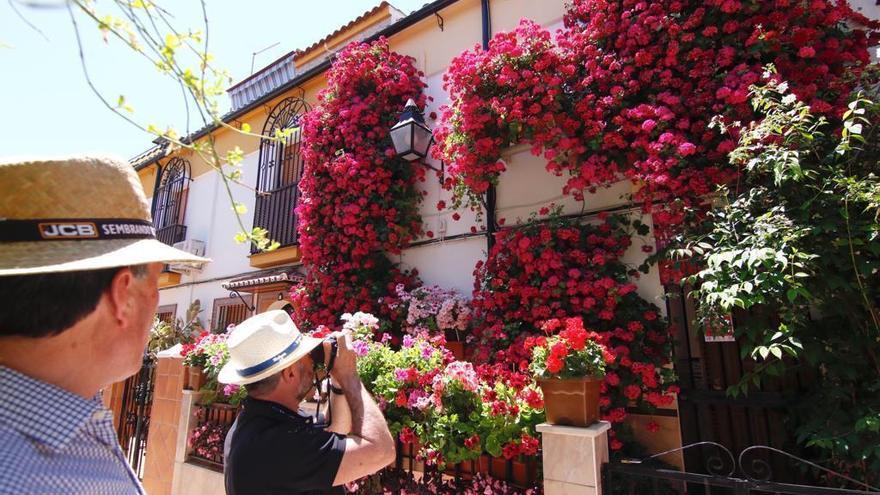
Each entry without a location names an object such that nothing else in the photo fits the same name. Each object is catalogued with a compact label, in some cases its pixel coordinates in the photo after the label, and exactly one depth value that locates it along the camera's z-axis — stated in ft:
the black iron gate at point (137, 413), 19.25
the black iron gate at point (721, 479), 6.94
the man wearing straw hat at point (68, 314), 2.93
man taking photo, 6.16
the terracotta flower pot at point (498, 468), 10.36
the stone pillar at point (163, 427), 16.88
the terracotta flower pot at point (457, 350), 17.26
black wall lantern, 19.43
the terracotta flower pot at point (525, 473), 10.07
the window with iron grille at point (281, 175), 28.27
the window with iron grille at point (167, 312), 35.77
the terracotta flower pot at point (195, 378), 16.57
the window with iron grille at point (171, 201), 37.86
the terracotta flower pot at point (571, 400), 8.75
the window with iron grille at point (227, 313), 30.51
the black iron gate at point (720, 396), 12.03
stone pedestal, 8.27
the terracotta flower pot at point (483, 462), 10.57
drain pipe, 18.13
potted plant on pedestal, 8.81
